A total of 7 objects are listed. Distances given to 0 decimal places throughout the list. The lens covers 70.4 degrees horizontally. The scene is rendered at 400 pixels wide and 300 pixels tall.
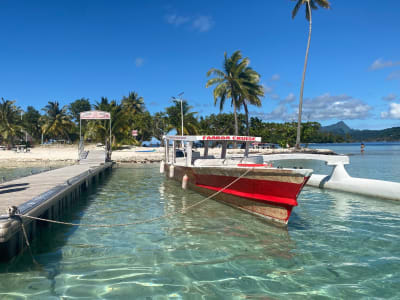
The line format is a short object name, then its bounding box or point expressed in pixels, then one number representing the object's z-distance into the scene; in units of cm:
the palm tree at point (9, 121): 4362
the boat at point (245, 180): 773
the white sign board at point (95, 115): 2991
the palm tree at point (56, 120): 5228
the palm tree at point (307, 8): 3638
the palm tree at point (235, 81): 3825
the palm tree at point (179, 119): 4750
